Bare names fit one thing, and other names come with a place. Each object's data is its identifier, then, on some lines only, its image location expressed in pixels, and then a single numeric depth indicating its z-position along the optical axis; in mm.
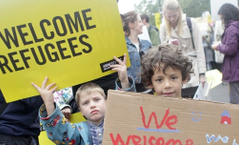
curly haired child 1910
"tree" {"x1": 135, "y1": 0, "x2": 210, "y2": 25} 26438
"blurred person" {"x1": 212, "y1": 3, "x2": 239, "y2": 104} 3990
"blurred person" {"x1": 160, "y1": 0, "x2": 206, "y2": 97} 3666
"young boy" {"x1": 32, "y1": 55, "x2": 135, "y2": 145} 1818
